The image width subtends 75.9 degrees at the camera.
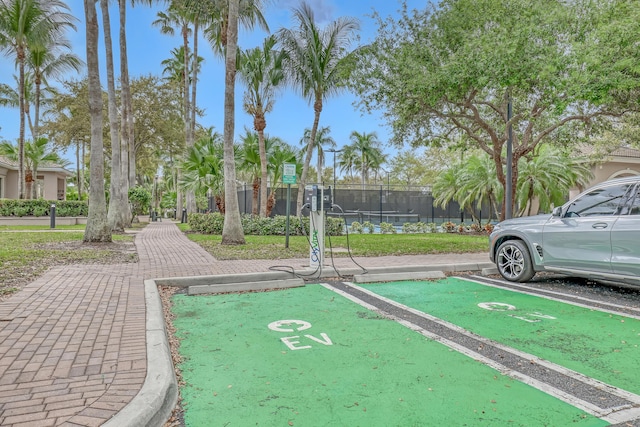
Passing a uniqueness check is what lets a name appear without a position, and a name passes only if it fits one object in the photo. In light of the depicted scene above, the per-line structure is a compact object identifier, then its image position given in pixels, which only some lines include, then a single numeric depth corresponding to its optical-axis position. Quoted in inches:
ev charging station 281.1
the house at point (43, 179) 1033.6
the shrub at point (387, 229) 689.6
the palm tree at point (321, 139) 1775.3
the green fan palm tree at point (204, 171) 659.4
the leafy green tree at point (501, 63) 342.0
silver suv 212.8
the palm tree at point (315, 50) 590.6
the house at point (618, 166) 866.8
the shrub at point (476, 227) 727.9
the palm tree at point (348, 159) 1987.0
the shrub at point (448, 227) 726.5
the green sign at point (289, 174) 373.4
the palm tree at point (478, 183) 692.2
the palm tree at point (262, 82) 614.2
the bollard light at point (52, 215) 713.0
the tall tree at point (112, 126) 560.4
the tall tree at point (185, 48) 917.4
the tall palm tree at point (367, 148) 1897.1
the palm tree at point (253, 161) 676.7
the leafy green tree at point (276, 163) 659.4
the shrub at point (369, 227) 686.5
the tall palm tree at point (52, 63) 941.2
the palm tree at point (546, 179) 664.4
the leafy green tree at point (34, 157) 978.7
